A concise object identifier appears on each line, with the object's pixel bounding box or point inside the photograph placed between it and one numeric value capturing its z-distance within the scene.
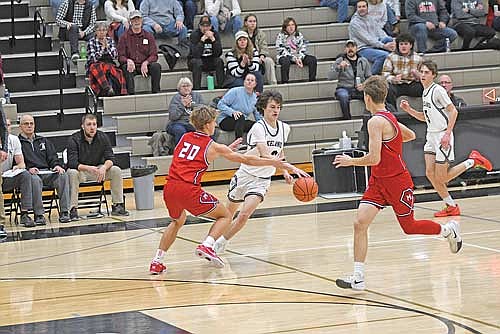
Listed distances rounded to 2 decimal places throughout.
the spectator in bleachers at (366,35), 18.08
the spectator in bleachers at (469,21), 19.28
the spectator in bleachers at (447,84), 14.49
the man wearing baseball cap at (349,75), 17.25
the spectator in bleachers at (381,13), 18.55
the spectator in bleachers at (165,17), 17.59
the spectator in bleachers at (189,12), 18.22
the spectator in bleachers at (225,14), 17.97
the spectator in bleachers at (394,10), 19.09
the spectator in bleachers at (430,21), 19.06
